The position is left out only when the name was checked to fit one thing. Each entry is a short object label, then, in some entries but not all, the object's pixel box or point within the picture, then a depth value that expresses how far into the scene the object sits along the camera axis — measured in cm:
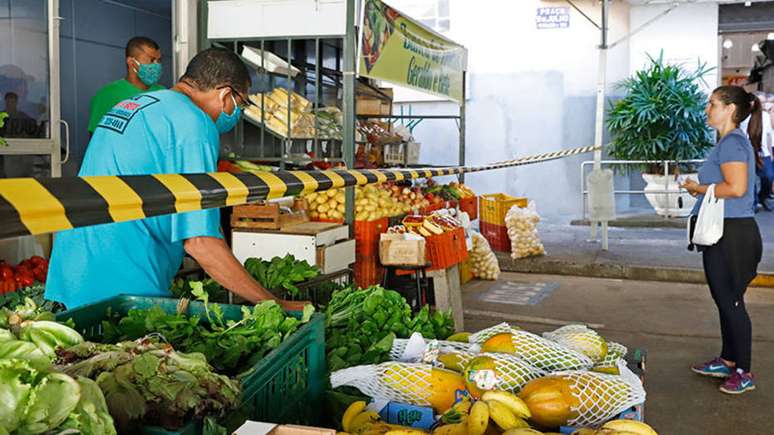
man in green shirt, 574
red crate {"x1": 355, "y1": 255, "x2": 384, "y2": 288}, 633
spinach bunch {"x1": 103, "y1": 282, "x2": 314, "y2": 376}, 197
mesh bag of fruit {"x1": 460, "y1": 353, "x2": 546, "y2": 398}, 216
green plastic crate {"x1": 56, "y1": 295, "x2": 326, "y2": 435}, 177
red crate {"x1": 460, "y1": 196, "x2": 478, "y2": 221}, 921
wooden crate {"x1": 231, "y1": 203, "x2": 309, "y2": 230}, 557
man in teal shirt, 254
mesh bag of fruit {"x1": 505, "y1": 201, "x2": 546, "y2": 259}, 962
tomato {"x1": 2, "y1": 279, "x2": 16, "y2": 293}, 481
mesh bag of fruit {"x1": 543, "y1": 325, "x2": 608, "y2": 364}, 276
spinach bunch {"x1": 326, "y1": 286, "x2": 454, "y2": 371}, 256
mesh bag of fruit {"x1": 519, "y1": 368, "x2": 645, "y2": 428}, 208
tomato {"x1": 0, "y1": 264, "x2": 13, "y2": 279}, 488
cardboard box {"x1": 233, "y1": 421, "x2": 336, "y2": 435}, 142
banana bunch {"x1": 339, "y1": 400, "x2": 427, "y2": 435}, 181
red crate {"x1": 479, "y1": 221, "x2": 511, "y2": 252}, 1008
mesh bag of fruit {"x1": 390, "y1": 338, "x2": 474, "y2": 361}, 256
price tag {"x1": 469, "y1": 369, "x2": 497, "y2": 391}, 215
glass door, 577
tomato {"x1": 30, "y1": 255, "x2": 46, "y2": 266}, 510
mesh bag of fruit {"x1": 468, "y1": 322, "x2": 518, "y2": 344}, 275
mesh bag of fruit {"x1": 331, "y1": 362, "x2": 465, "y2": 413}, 218
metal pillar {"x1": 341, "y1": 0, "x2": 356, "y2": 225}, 602
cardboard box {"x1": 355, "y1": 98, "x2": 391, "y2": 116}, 910
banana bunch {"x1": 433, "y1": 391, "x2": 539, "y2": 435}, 185
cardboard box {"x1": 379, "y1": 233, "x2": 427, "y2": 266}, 603
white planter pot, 1282
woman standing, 486
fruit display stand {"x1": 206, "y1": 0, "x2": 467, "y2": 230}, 606
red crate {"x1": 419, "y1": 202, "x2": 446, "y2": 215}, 772
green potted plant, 1295
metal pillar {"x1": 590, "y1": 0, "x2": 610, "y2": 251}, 984
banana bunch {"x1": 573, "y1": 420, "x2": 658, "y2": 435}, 185
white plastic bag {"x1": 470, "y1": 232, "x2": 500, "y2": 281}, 902
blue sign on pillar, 1360
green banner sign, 633
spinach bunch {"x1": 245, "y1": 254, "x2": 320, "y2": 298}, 413
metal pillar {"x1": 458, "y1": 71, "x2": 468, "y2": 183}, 1046
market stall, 129
